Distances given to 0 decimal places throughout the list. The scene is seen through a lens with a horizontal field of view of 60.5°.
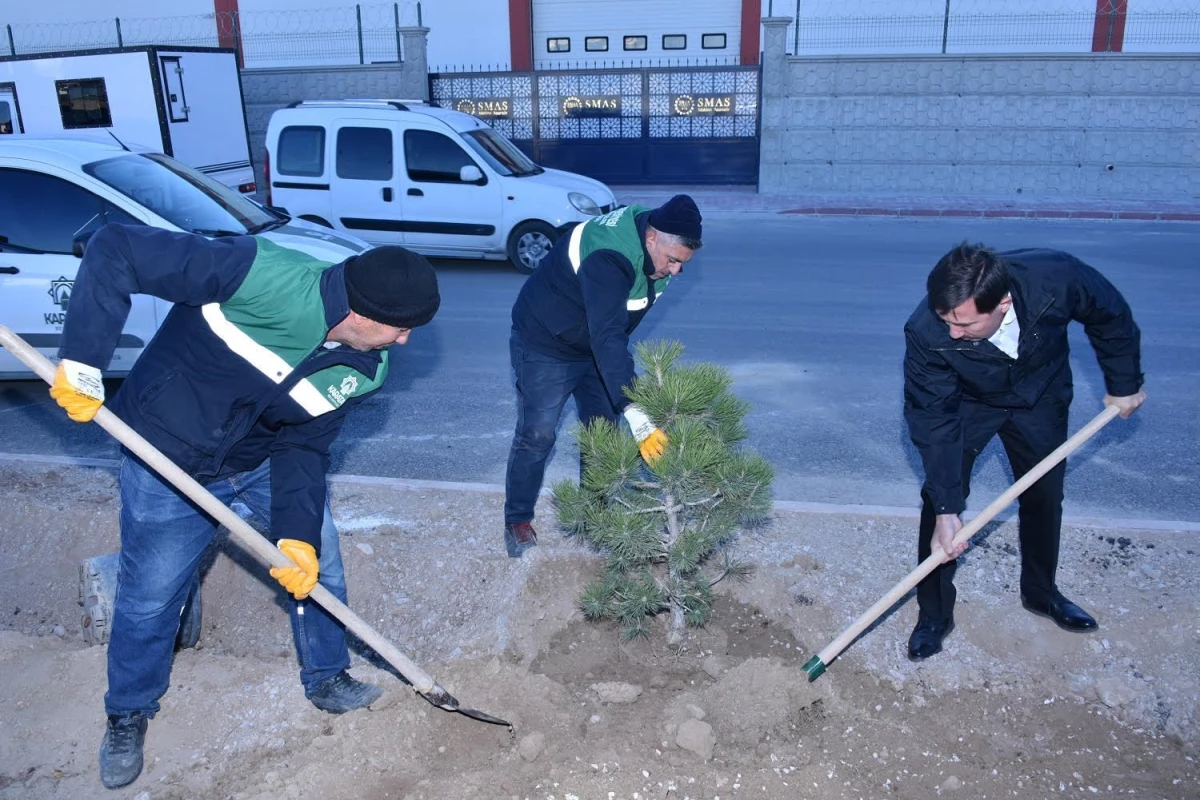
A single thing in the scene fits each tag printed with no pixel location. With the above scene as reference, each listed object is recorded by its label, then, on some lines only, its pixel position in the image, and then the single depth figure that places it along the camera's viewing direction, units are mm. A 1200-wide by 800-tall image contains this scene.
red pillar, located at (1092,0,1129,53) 18828
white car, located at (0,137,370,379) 6480
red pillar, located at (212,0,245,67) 22172
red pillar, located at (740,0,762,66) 20219
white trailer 12977
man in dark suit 3160
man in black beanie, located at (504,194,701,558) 3791
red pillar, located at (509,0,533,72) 21094
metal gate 17953
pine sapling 3436
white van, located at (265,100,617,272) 10734
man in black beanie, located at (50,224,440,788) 2816
